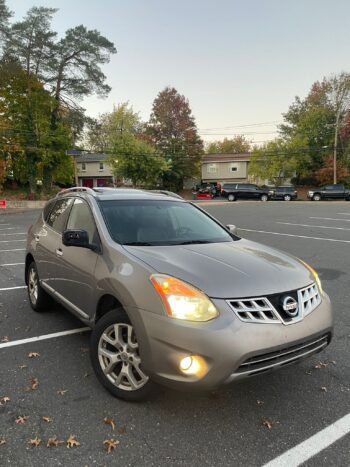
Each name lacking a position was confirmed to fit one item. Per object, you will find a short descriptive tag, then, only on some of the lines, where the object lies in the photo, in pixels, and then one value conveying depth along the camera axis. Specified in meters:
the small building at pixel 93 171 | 61.91
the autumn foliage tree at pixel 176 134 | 52.88
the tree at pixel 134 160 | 42.28
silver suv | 2.45
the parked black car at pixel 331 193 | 38.25
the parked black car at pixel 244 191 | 39.88
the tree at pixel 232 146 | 80.06
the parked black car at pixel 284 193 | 39.38
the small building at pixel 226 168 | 57.46
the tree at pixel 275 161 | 47.62
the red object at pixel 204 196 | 44.47
